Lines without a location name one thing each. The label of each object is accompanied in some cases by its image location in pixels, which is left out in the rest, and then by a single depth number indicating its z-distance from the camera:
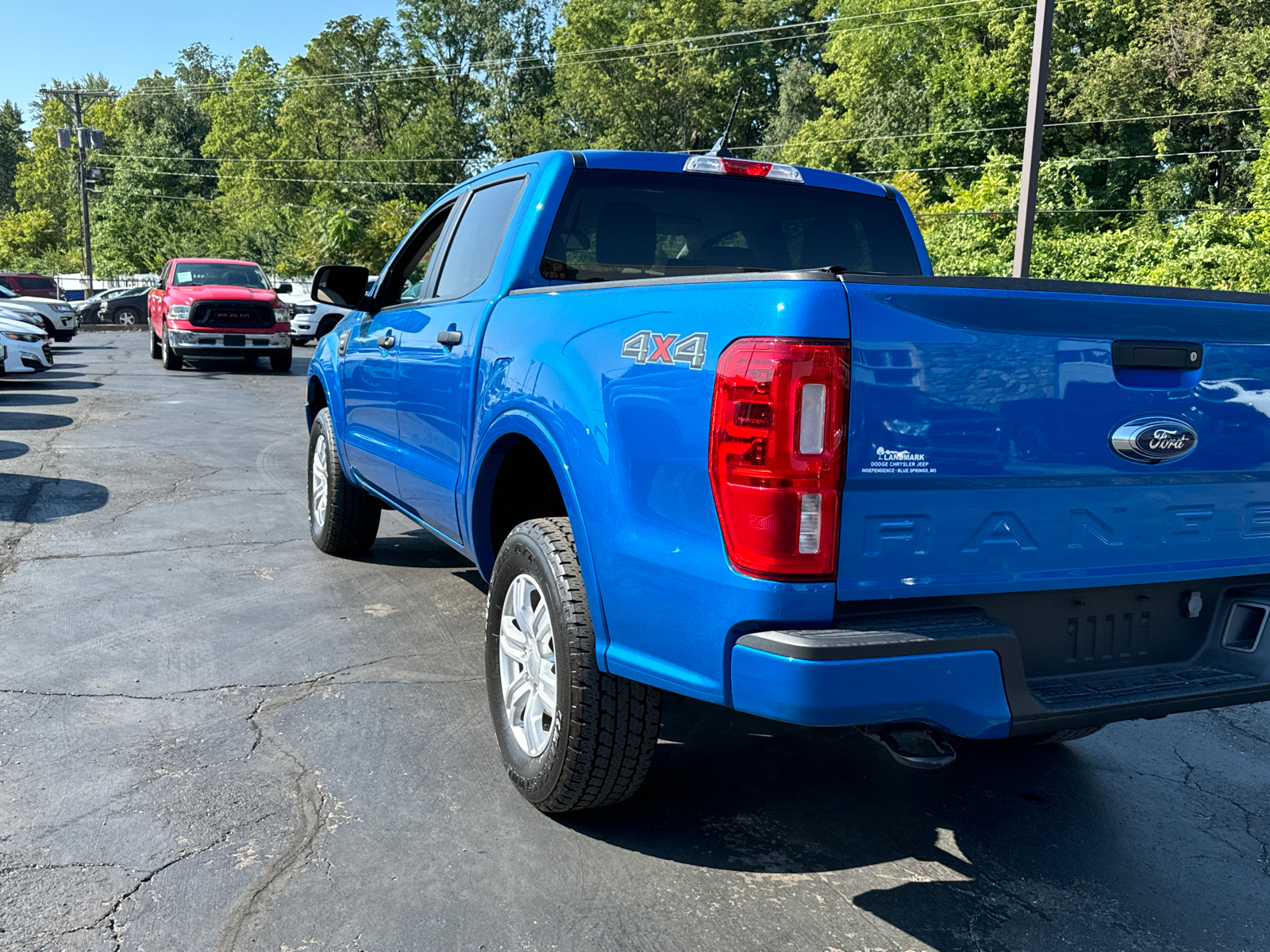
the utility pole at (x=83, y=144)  45.56
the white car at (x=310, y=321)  28.47
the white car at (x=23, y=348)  16.33
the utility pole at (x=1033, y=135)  14.55
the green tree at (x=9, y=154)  122.50
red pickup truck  19.64
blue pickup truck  2.41
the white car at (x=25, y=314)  21.92
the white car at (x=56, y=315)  25.08
